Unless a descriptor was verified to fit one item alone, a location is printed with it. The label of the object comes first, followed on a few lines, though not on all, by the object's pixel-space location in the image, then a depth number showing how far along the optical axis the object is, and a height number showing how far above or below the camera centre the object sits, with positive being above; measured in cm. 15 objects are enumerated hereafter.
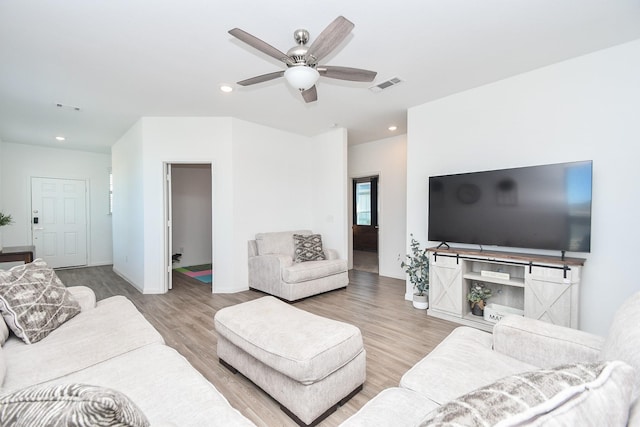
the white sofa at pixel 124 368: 114 -80
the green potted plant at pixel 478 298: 313 -102
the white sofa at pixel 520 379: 58 -68
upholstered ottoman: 162 -91
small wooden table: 377 -65
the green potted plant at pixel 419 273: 363 -88
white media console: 252 -77
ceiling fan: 180 +109
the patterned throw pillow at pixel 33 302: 167 -61
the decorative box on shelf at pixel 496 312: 294 -110
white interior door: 600 -29
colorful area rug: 538 -136
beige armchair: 392 -93
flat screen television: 257 +0
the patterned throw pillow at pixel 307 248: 461 -68
